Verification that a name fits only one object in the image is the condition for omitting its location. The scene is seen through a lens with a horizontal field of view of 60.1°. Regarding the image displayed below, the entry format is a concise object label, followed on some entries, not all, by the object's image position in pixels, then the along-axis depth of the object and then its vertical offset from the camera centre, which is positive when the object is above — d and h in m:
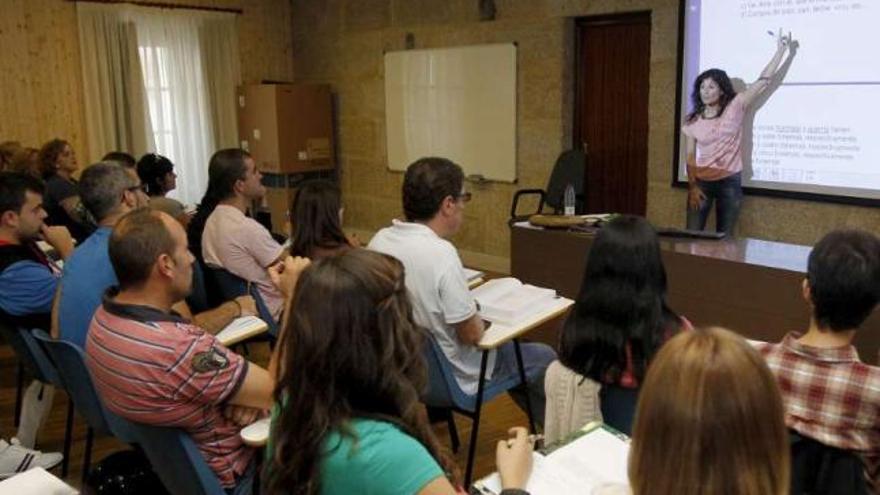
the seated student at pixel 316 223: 2.79 -0.38
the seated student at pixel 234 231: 3.07 -0.45
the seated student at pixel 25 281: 2.62 -0.54
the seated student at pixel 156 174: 4.41 -0.31
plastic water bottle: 4.72 -0.54
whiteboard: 5.98 +0.06
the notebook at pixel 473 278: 2.73 -0.59
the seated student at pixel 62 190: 4.13 -0.37
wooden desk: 2.83 -0.69
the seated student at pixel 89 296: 2.30 -0.52
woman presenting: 4.52 -0.20
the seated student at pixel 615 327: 1.80 -0.51
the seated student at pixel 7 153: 4.86 -0.18
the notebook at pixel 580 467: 1.36 -0.65
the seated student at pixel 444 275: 2.30 -0.48
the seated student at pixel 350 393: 1.11 -0.41
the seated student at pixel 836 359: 1.57 -0.53
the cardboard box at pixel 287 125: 7.09 -0.07
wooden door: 5.31 +0.04
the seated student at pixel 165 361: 1.67 -0.53
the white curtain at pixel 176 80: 6.59 +0.37
